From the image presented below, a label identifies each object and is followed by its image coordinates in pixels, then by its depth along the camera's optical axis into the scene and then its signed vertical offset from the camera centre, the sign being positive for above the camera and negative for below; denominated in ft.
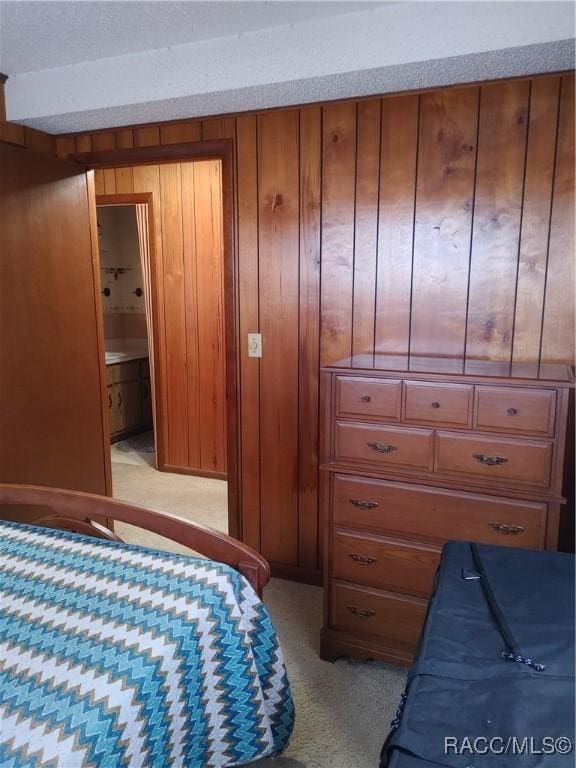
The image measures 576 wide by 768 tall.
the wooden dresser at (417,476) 5.74 -2.03
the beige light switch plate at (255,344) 8.69 -0.70
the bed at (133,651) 3.11 -2.38
